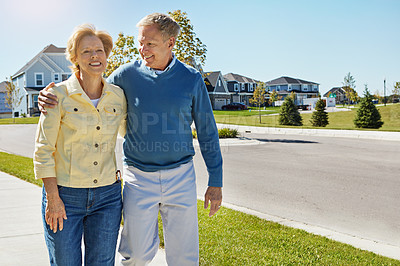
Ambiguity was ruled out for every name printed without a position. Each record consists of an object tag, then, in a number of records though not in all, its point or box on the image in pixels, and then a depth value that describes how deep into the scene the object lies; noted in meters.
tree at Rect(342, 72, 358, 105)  70.00
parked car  62.62
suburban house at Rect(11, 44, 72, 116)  48.44
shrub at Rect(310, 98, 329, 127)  32.16
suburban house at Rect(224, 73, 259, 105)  71.12
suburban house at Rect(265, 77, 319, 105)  87.44
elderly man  2.86
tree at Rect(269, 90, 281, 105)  68.12
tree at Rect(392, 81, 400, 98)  67.38
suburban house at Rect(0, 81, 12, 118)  59.45
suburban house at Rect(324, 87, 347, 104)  100.69
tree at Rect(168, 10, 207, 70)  19.97
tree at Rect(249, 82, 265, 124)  41.53
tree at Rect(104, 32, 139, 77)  20.52
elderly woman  2.50
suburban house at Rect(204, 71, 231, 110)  62.09
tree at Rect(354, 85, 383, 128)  28.09
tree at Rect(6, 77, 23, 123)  40.90
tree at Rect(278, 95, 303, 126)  34.12
